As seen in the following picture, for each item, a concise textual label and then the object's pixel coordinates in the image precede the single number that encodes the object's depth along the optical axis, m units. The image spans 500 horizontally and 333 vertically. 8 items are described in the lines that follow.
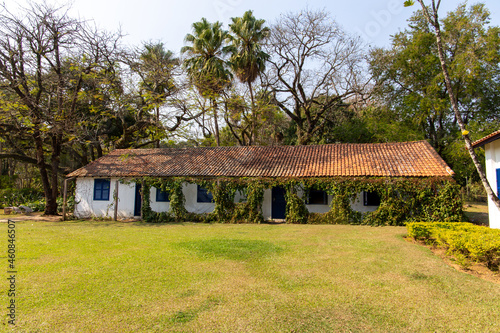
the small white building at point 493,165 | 11.39
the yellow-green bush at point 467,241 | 6.95
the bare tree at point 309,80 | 27.23
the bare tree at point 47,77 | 17.55
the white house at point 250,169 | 16.59
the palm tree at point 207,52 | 25.55
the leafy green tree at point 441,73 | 22.95
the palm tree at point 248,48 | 26.42
